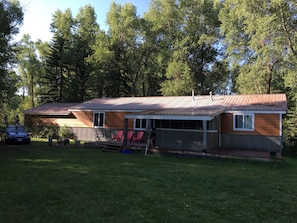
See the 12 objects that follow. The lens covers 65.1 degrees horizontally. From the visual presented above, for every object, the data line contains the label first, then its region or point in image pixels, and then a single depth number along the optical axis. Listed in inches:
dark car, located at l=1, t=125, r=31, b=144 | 589.5
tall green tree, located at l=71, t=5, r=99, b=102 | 1135.4
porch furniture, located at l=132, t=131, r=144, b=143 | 546.5
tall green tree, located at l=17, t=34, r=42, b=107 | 1361.6
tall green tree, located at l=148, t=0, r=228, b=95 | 1001.2
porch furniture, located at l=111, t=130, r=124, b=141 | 592.9
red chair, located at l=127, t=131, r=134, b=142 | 547.3
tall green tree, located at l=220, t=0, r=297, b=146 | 602.6
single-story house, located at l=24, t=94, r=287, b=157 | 478.6
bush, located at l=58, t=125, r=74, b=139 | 715.0
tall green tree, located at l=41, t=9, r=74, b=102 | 1149.6
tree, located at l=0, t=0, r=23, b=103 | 466.2
